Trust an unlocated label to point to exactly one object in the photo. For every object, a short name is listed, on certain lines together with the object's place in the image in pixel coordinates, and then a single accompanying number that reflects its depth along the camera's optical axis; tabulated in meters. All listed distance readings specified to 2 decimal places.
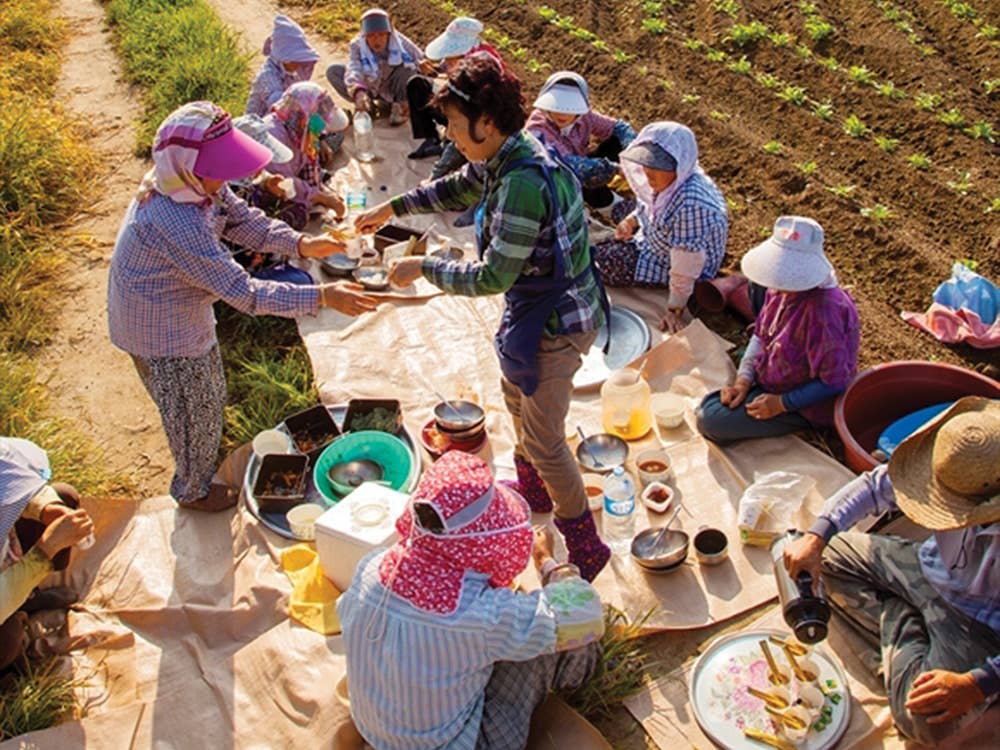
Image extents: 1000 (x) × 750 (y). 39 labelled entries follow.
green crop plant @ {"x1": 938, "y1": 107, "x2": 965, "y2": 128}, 6.61
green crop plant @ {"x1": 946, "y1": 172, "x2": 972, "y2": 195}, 6.01
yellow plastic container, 4.48
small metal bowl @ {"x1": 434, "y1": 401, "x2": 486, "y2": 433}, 4.46
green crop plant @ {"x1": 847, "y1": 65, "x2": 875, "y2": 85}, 7.26
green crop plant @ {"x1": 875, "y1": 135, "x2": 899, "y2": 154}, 6.49
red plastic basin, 4.12
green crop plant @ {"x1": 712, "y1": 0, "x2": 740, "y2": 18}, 8.53
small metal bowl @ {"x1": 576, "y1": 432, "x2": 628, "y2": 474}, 4.38
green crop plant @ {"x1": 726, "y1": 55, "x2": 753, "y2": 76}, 7.67
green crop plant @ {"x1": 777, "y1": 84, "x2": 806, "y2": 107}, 7.21
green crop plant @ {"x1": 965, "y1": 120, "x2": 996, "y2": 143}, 6.48
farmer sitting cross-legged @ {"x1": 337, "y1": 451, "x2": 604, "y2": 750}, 2.57
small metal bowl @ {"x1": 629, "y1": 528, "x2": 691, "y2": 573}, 3.77
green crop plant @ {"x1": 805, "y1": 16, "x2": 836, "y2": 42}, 7.95
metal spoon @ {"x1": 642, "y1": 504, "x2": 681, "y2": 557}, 3.86
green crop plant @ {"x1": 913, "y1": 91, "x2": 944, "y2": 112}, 6.84
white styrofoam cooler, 3.53
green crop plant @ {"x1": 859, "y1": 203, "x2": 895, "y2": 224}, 5.85
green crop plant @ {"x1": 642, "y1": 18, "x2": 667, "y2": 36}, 8.51
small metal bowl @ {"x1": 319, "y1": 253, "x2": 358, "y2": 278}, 5.81
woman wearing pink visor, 3.52
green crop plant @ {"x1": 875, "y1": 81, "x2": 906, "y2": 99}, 7.03
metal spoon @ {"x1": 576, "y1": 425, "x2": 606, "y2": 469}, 4.38
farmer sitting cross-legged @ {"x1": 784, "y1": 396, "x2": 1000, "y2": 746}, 2.80
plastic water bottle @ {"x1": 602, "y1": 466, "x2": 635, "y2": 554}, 4.05
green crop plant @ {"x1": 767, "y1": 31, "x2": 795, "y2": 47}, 7.96
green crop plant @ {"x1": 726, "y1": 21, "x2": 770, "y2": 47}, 8.10
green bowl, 4.33
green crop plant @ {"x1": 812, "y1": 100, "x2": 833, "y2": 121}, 6.98
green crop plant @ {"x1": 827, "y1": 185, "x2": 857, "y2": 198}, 6.09
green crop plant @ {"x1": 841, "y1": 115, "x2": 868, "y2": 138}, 6.73
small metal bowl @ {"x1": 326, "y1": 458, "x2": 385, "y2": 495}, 4.29
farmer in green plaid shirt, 3.01
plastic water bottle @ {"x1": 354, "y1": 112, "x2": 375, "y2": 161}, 7.03
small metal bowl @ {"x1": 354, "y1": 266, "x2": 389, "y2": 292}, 5.68
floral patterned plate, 3.14
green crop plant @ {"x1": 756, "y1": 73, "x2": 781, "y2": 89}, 7.45
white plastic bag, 3.89
